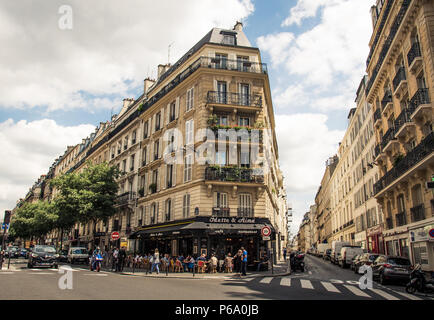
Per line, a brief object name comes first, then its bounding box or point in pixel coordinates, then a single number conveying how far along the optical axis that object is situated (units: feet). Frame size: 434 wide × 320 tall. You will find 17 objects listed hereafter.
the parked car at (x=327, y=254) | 140.14
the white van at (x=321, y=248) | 163.94
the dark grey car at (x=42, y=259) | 74.79
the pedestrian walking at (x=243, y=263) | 63.98
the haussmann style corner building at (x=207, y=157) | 79.77
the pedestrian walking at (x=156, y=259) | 69.72
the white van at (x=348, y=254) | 94.32
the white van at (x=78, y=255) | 102.83
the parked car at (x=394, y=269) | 52.01
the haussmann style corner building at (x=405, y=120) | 63.98
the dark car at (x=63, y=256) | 116.41
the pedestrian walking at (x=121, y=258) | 72.82
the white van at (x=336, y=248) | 112.80
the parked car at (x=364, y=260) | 65.98
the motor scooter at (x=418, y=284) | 41.72
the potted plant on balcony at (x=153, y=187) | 98.99
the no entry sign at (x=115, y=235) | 73.46
